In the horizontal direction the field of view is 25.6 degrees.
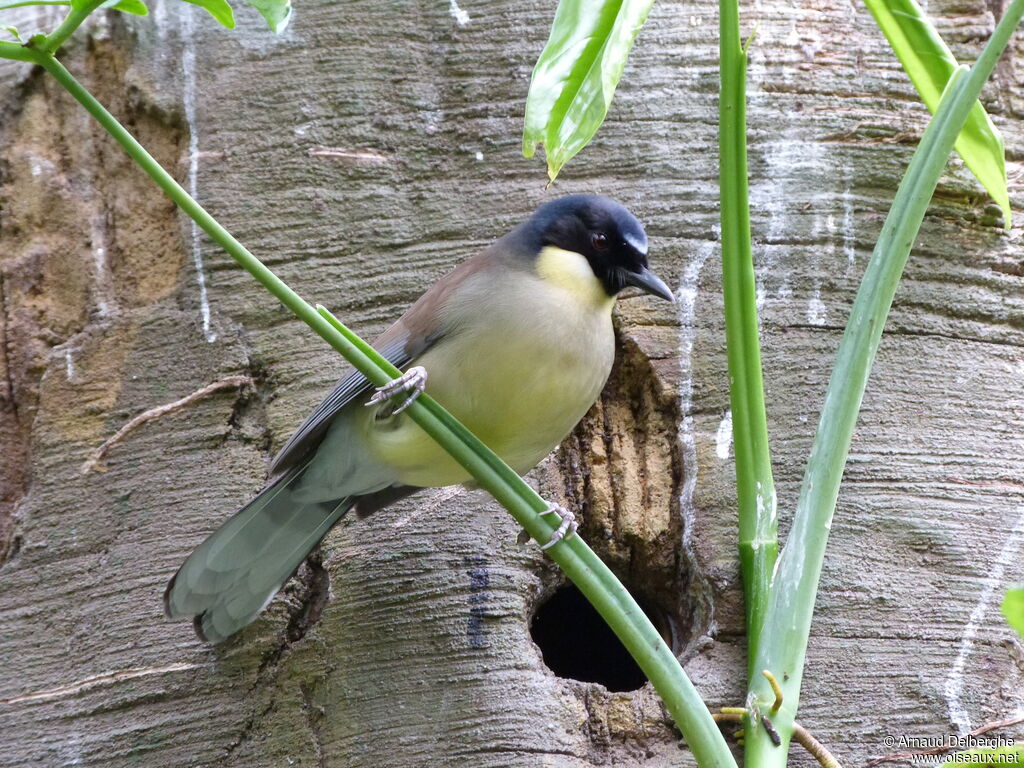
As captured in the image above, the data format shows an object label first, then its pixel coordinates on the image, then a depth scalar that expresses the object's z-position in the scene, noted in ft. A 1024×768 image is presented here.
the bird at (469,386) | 19.62
